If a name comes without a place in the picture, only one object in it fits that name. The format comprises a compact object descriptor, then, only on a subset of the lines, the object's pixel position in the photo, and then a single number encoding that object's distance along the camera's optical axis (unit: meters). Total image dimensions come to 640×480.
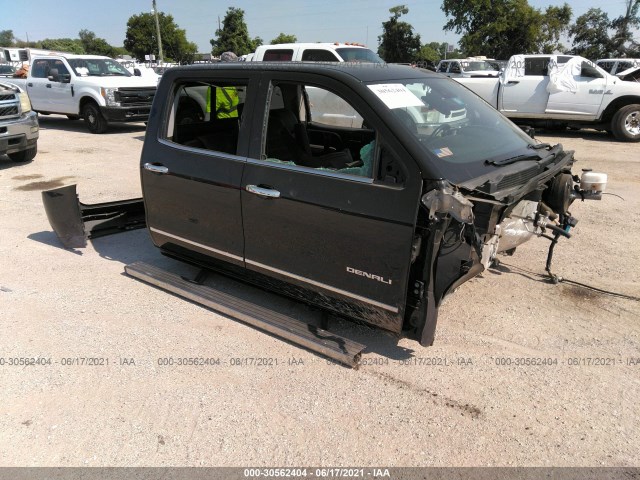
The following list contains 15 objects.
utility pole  42.98
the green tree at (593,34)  44.12
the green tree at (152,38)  60.41
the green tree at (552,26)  34.22
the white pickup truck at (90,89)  12.86
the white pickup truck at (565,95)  11.28
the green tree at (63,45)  84.77
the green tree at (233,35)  53.88
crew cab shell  2.79
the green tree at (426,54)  53.77
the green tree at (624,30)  43.28
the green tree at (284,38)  56.30
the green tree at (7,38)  111.86
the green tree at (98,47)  86.52
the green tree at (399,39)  52.66
